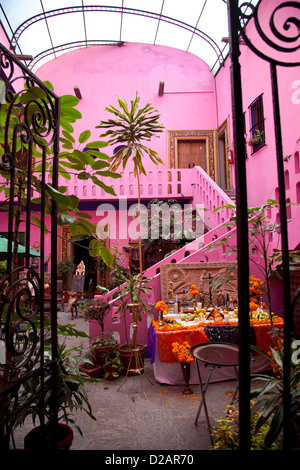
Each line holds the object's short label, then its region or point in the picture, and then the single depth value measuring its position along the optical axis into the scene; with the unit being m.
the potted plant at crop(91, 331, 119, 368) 4.30
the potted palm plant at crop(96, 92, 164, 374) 4.63
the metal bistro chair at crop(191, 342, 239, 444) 2.28
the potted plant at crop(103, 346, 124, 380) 4.05
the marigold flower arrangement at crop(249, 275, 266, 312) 3.13
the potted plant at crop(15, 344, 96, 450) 1.86
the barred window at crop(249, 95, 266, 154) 7.10
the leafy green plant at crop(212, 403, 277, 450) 1.93
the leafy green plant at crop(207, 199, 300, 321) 2.64
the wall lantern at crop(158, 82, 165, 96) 10.37
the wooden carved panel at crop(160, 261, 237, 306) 4.90
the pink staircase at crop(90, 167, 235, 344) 4.80
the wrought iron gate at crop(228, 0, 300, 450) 1.00
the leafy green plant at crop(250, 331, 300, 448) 1.45
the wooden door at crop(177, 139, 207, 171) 10.73
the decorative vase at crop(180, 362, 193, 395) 3.59
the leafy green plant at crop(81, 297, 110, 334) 4.44
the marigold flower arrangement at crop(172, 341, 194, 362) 3.52
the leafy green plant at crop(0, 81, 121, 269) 1.50
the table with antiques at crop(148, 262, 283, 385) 3.68
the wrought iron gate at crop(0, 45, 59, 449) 1.22
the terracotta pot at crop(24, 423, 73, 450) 1.73
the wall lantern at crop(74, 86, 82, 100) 10.41
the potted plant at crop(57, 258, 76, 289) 9.74
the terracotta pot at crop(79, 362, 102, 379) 4.05
